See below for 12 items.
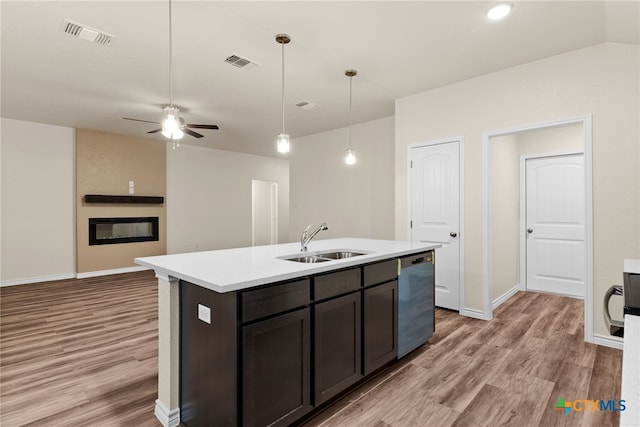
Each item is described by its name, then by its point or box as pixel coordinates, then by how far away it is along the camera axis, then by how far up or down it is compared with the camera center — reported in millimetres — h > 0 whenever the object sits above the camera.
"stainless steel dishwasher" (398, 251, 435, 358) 2723 -785
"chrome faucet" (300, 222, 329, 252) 2763 -256
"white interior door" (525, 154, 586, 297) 4633 -165
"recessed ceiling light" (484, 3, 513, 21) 2502 +1594
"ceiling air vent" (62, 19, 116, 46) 2818 +1626
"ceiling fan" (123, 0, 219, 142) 2484 +684
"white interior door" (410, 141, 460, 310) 4082 +77
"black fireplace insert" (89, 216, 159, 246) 6340 -341
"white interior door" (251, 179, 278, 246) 9766 +40
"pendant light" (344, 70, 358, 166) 3783 +742
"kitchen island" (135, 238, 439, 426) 1618 -694
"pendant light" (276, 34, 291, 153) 2987 +703
